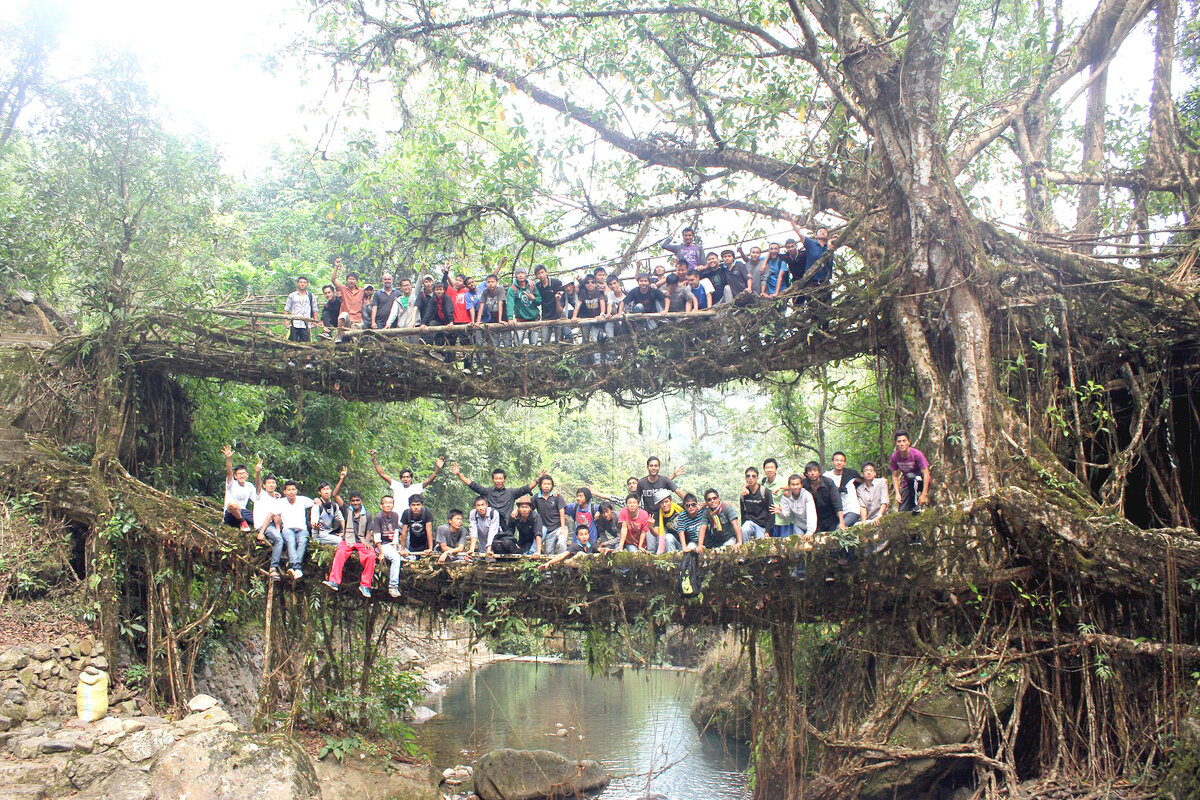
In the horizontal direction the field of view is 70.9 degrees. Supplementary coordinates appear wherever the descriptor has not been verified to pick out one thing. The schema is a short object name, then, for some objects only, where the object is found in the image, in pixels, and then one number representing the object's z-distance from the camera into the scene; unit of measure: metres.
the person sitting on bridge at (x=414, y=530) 10.09
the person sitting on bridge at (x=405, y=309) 11.14
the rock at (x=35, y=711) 9.47
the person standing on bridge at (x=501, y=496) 10.15
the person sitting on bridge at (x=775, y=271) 9.80
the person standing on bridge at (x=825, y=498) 8.91
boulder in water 11.58
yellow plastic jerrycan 9.80
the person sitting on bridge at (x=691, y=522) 9.20
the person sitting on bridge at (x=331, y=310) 11.75
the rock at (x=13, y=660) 9.67
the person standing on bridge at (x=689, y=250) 11.02
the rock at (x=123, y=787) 8.47
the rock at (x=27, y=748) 8.74
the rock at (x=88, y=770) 8.58
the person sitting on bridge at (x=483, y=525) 10.04
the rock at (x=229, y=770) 8.60
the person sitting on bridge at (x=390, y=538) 9.73
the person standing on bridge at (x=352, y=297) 11.76
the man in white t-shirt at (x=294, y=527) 10.02
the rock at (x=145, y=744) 9.02
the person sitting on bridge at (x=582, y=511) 9.84
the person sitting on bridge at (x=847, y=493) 9.01
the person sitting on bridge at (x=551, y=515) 9.79
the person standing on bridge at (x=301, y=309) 11.94
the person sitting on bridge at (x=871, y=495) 8.92
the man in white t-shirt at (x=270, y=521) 10.04
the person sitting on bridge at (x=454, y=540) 9.68
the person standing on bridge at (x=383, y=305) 11.38
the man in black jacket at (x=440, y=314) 10.98
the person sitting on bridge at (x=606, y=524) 10.13
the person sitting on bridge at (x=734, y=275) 10.19
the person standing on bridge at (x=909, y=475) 8.39
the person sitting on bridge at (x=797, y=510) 8.85
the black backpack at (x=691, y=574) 8.60
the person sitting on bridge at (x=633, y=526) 9.52
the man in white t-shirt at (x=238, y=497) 10.30
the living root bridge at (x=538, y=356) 9.46
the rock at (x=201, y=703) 10.04
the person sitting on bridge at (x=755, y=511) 9.16
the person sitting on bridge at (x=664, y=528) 9.48
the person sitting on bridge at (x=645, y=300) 10.33
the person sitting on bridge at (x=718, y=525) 9.13
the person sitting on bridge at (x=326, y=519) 10.29
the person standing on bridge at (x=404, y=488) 10.53
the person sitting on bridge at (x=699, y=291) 10.23
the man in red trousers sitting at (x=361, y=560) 9.75
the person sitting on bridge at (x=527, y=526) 9.87
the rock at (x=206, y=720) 9.58
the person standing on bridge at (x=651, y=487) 9.64
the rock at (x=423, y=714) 15.89
